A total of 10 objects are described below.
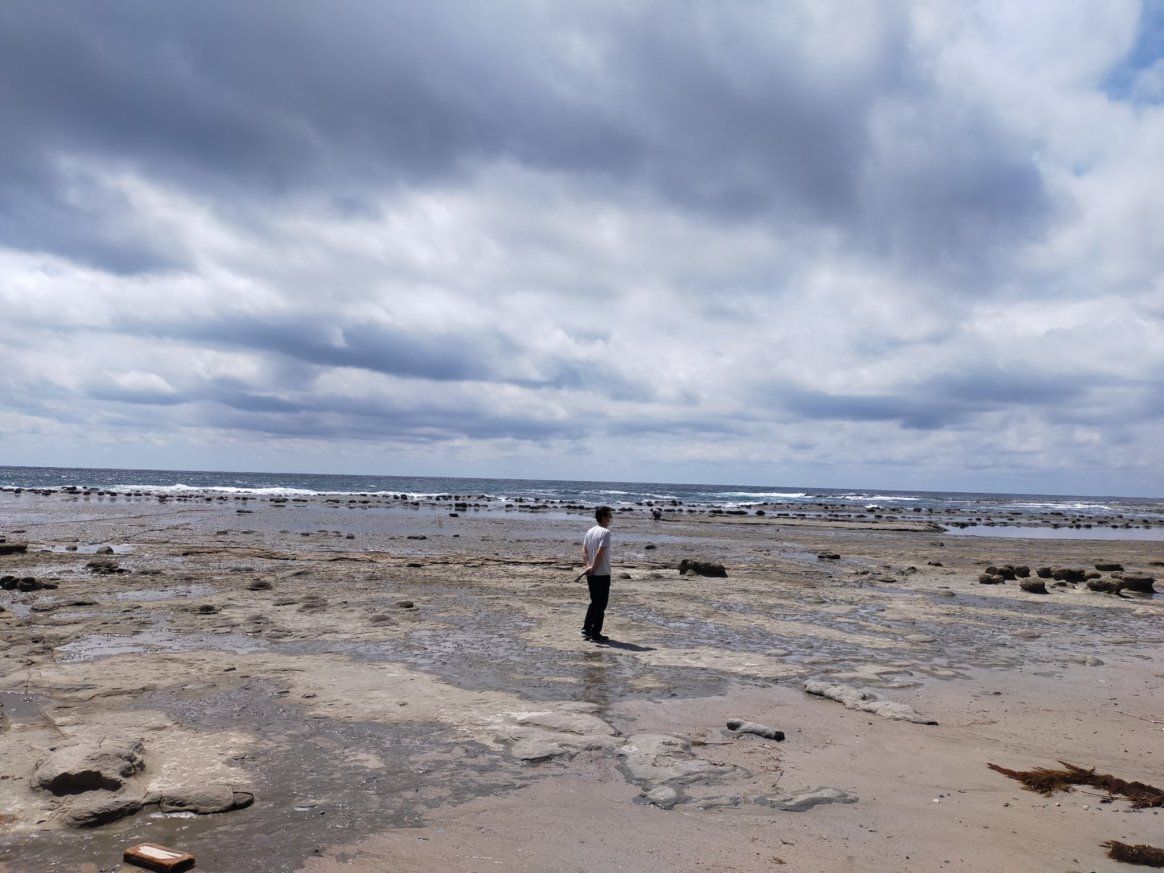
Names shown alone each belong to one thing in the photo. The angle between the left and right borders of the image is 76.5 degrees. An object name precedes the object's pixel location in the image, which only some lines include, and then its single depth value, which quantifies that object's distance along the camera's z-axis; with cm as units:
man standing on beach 1086
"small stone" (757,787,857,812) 530
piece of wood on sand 408
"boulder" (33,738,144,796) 503
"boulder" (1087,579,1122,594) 1816
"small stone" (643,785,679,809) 525
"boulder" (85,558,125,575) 1669
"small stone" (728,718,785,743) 667
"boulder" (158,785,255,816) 488
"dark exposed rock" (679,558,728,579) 1941
